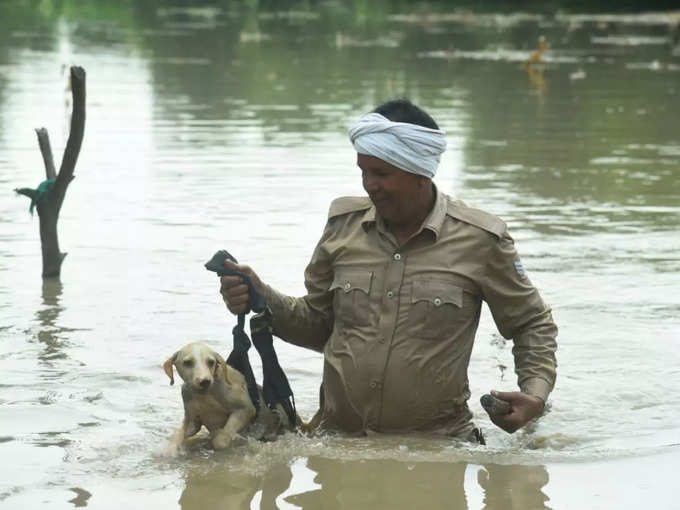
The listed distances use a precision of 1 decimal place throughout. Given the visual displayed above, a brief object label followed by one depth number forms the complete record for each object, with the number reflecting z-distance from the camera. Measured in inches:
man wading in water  425.3
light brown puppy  425.0
